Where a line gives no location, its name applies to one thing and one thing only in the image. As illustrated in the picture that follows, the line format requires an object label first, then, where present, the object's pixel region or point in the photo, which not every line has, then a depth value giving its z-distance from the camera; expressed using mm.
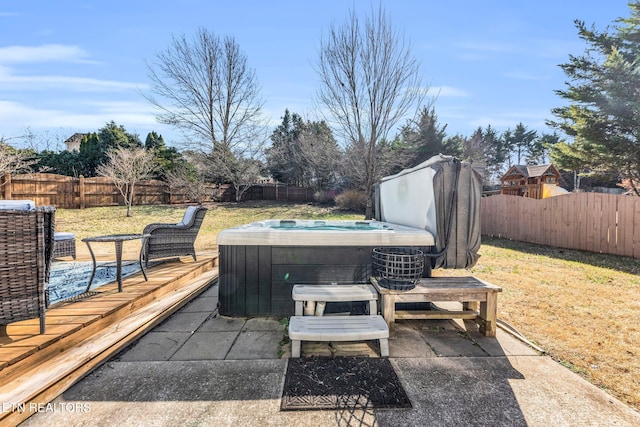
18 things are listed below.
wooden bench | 2324
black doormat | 1574
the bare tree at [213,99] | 14594
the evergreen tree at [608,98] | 7195
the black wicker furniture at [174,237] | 3896
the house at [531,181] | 15261
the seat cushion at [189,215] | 4254
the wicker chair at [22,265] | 1790
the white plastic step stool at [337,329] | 1913
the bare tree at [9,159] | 8845
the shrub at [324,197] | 17078
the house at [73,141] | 25938
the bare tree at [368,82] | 9211
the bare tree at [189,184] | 14279
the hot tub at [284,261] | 2680
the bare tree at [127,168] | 11727
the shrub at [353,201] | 13805
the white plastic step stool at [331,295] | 2281
